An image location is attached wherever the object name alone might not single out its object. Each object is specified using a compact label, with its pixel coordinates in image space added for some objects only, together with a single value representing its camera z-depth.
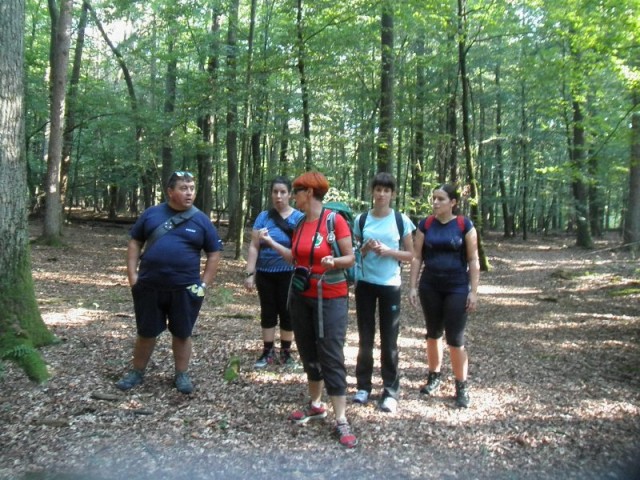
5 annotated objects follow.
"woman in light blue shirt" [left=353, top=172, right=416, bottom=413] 4.34
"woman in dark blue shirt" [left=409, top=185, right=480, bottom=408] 4.53
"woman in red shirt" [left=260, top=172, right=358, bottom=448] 3.76
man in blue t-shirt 4.31
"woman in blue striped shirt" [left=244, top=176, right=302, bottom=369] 5.23
